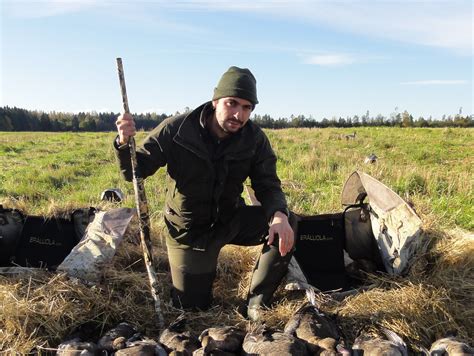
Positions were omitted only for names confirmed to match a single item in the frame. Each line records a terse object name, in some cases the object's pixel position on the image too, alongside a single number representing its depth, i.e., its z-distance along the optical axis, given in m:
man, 4.20
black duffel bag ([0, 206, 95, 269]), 5.32
